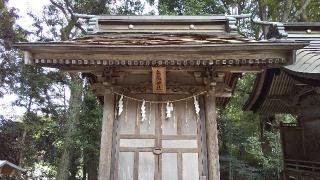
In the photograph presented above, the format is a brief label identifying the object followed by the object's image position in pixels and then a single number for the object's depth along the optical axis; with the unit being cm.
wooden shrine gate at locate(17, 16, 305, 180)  603
